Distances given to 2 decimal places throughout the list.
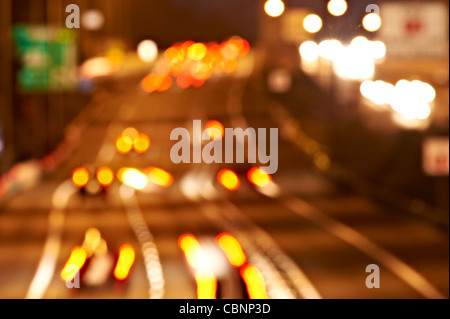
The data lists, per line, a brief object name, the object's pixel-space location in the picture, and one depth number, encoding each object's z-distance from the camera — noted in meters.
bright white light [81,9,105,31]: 66.44
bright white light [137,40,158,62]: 119.88
